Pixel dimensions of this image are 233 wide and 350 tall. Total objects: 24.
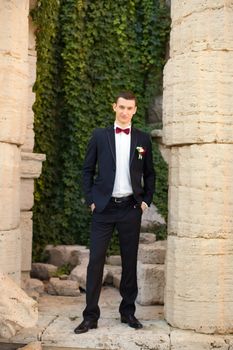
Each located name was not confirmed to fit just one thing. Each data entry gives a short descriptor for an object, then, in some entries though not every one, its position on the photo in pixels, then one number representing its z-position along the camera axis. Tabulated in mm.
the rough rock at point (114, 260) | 8344
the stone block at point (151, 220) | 8734
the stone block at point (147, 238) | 8045
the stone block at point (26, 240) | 6949
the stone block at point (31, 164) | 6871
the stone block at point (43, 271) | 7891
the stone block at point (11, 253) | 4945
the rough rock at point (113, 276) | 7231
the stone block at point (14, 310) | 3771
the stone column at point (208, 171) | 4426
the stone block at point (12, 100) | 4930
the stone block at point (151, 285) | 5703
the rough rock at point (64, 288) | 6582
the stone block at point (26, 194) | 7043
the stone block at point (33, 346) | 3968
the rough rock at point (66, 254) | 8227
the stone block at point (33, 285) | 6533
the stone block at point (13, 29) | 4957
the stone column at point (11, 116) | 4938
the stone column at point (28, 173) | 6945
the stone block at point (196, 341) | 4254
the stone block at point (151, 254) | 6027
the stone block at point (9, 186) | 4930
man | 4473
